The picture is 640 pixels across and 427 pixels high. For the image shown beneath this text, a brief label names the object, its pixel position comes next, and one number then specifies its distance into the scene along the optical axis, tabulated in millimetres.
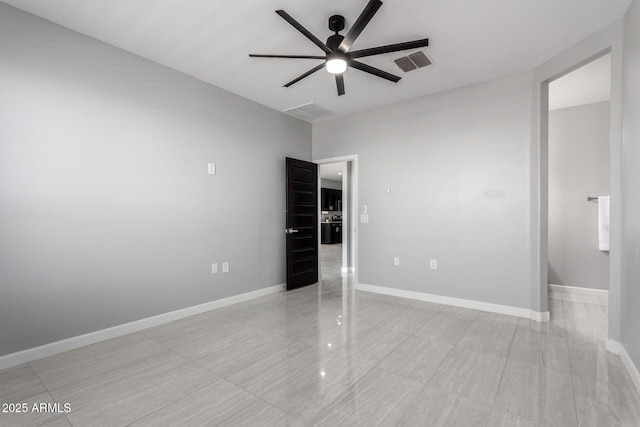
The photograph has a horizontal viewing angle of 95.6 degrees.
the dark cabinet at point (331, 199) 11984
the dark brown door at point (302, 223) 4656
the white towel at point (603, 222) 4012
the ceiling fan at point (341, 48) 2119
